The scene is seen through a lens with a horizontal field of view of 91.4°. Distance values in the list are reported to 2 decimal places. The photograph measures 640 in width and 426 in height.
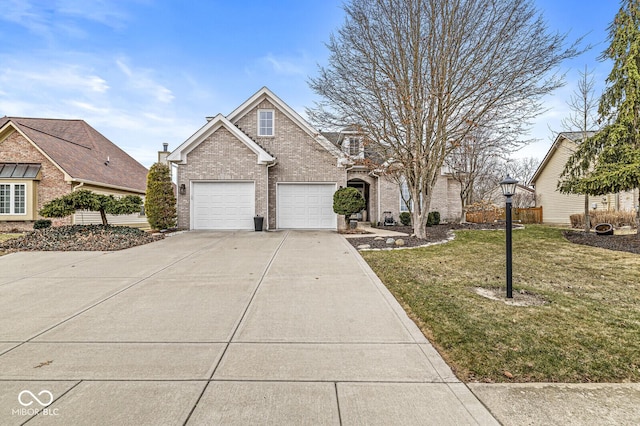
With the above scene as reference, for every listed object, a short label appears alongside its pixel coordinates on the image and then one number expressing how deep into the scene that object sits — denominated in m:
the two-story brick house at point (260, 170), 13.88
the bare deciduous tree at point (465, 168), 16.16
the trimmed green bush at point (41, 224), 14.73
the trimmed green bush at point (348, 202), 13.36
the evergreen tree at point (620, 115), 10.47
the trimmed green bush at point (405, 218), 17.16
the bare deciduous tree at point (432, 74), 9.88
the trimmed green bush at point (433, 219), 17.58
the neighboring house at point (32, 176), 15.39
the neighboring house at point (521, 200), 29.92
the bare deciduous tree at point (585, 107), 13.82
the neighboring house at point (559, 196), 16.55
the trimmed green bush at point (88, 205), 11.18
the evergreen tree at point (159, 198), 13.21
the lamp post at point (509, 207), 4.90
